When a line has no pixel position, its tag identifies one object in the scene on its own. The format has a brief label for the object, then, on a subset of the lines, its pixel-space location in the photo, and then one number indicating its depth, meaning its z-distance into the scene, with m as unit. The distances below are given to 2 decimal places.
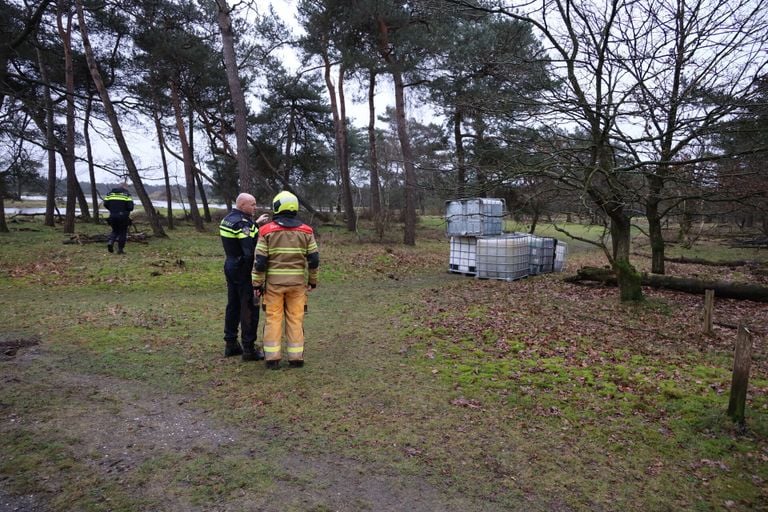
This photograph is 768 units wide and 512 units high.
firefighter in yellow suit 5.04
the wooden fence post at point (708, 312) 7.09
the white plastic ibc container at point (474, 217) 12.37
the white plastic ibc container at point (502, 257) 12.14
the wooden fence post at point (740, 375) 3.87
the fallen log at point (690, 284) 9.23
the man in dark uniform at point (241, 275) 5.24
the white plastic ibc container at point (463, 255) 12.95
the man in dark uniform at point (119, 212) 11.94
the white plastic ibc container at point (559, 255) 14.10
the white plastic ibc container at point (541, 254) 13.28
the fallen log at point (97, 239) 13.66
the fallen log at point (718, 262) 15.65
